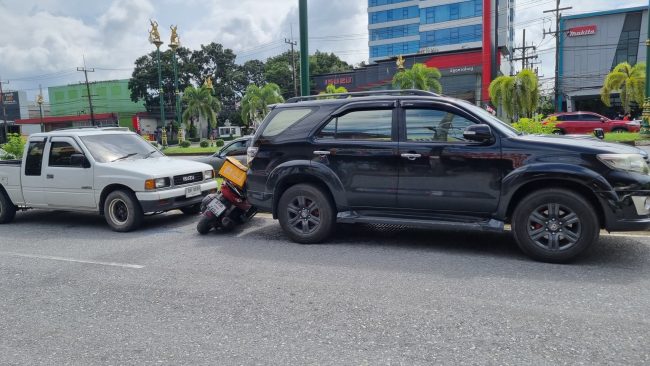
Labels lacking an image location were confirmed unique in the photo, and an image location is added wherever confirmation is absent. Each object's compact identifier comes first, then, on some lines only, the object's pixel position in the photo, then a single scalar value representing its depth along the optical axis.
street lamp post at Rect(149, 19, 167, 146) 29.14
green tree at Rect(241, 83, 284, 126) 47.12
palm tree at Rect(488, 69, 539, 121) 29.20
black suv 5.30
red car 28.00
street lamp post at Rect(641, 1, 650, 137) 22.52
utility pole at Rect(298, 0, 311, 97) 10.26
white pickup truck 8.12
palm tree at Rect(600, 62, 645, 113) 29.42
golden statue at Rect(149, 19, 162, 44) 29.12
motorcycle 7.54
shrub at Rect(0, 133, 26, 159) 13.98
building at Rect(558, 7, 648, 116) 45.94
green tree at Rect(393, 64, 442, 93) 36.88
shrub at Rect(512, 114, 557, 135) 11.93
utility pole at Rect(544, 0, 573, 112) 40.08
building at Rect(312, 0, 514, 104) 49.94
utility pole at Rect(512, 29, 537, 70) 55.27
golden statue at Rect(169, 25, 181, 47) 28.92
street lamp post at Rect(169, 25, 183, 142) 28.91
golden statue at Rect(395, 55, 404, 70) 41.03
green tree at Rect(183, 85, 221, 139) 51.81
